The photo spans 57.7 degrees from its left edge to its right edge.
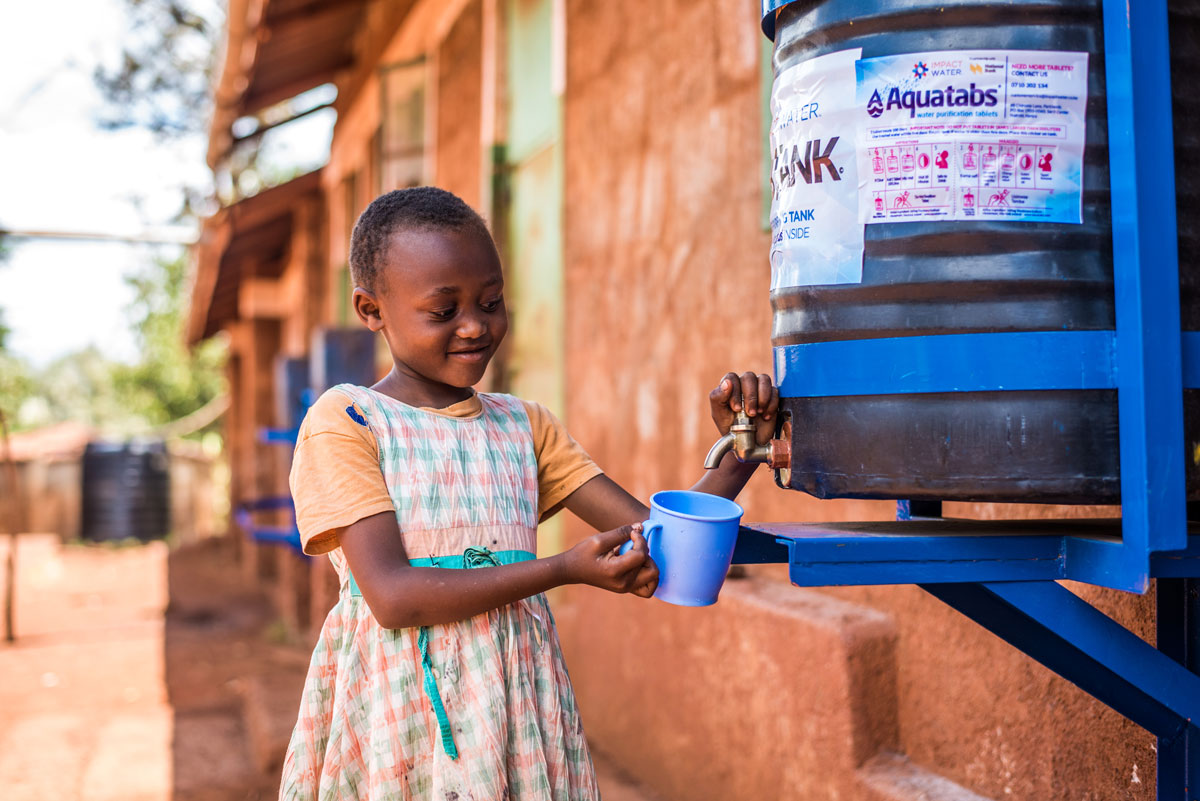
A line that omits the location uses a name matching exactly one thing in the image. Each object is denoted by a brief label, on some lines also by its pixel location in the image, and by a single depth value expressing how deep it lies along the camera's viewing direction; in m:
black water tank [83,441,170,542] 21.56
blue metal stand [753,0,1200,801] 1.22
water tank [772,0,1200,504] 1.28
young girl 1.56
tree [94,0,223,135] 14.67
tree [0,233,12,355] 20.25
